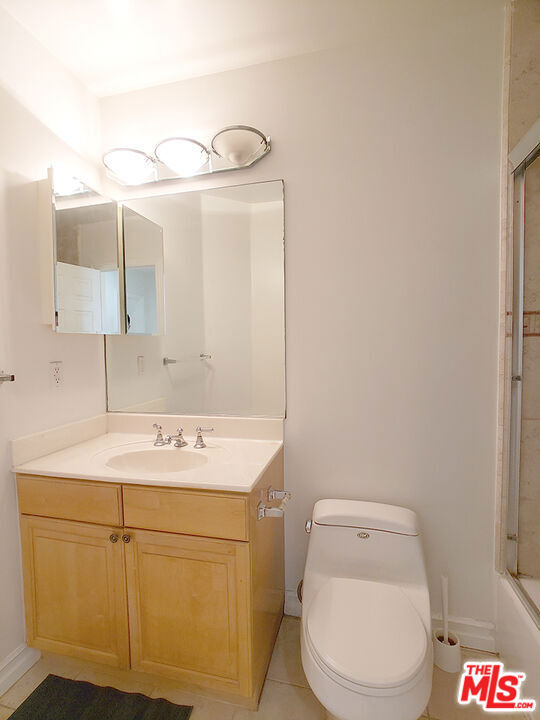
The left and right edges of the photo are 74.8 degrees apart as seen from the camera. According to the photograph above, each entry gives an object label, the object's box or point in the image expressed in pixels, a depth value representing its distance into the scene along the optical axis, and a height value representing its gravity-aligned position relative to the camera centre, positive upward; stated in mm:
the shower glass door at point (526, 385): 1327 -165
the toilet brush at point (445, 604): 1398 -1035
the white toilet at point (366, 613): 925 -873
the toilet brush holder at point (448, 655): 1364 -1212
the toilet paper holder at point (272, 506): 1247 -592
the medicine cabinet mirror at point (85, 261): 1445 +386
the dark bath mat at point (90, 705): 1200 -1253
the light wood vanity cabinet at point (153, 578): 1163 -819
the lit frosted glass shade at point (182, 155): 1598 +888
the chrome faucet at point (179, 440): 1574 -423
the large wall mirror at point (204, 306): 1624 +191
